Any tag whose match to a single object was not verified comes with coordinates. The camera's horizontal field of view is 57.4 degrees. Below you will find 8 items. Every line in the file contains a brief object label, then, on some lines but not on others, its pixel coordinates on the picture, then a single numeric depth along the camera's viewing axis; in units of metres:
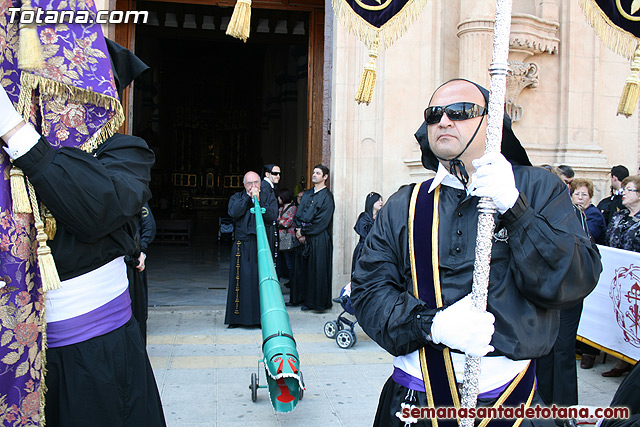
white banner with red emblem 5.08
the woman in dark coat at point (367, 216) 7.13
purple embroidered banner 2.07
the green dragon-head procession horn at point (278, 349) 3.43
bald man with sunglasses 1.89
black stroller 6.23
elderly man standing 7.25
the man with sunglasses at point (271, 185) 7.70
